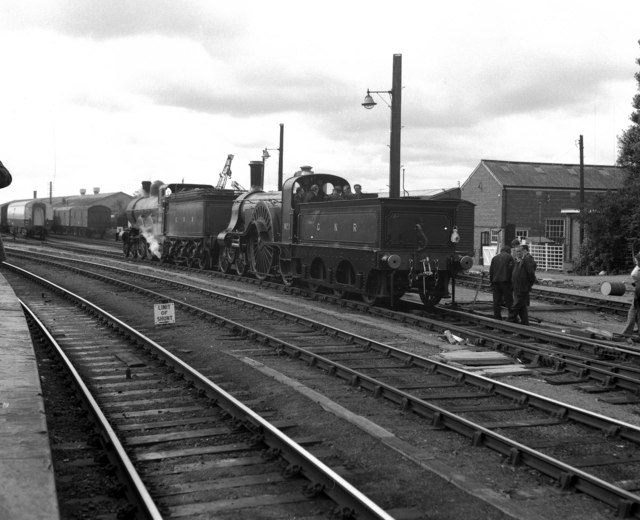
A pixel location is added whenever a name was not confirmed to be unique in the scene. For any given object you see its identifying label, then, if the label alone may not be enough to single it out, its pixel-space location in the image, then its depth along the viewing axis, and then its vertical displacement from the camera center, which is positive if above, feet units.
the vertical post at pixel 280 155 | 113.29 +13.61
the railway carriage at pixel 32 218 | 165.99 +4.93
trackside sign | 40.96 -4.17
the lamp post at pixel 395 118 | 61.05 +10.64
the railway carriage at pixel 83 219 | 180.65 +5.15
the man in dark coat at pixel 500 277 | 44.37 -2.00
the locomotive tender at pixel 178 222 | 79.66 +2.26
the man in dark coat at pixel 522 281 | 41.97 -2.11
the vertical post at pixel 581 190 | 103.71 +8.12
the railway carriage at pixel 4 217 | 198.39 +5.82
